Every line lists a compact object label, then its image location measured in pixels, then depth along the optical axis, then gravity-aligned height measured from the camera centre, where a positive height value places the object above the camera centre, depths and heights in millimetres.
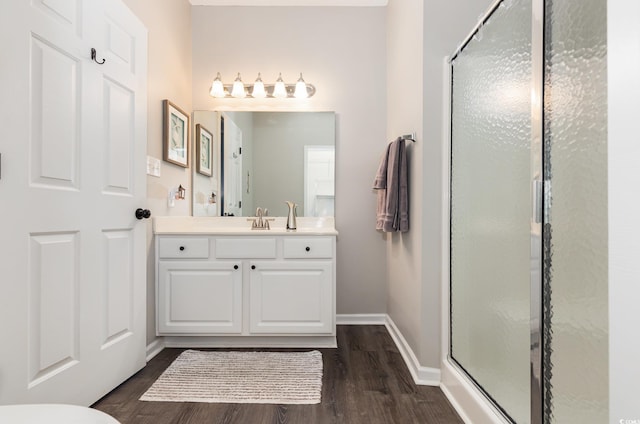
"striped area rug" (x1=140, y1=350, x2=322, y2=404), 1732 -861
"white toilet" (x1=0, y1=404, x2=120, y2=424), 595 -334
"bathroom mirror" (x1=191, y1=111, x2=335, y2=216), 2896 +406
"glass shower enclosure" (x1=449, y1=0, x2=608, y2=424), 909 +10
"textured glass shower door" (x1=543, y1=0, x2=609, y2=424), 885 +1
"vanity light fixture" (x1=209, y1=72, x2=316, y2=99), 2854 +950
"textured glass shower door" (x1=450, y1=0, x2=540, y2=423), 1205 +26
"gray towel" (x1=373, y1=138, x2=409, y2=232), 2186 +126
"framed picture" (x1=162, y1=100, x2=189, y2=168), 2395 +521
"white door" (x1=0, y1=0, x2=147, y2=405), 1255 +46
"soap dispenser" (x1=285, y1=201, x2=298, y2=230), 2746 -50
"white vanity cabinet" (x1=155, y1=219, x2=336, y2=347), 2309 -458
